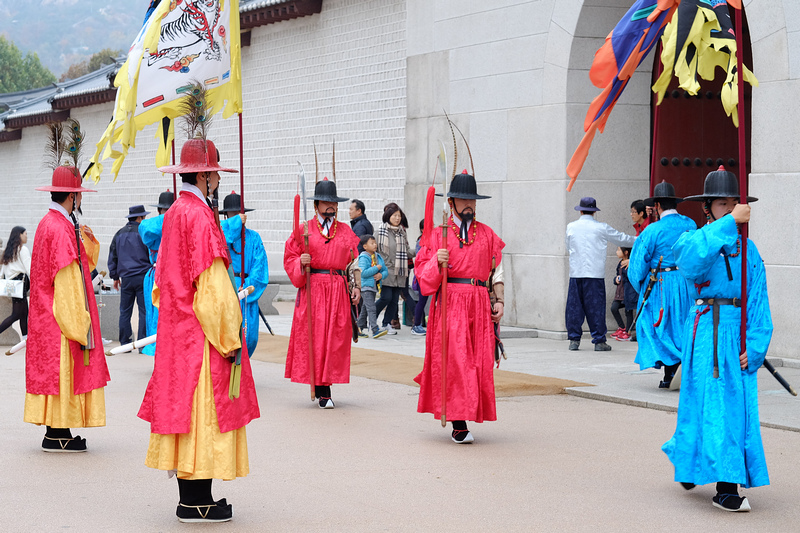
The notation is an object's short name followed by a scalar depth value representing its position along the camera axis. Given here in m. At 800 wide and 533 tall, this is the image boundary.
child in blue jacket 13.26
